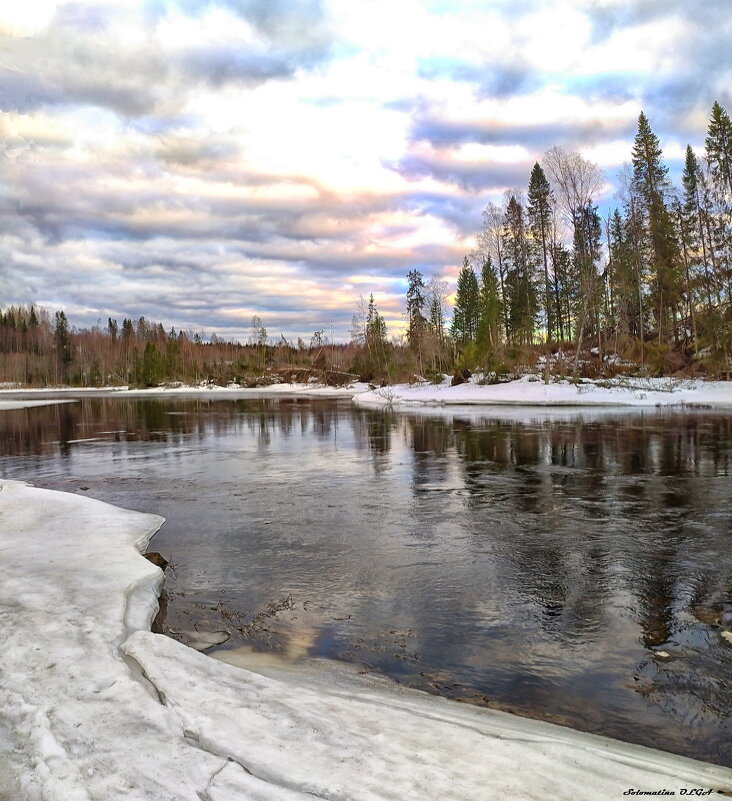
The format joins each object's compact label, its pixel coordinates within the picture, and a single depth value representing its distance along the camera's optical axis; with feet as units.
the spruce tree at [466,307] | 252.62
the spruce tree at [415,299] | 281.39
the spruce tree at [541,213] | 197.47
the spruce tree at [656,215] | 167.53
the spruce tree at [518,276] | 207.21
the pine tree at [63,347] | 455.63
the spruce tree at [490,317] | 186.50
